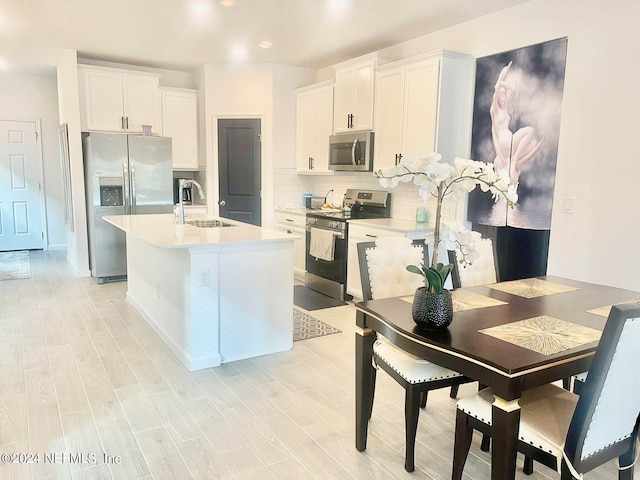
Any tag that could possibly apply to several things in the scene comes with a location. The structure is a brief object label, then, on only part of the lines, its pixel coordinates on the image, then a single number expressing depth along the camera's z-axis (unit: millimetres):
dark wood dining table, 1538
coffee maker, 6622
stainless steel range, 4953
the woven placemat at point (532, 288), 2432
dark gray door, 6363
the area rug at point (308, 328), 3934
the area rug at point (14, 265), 5884
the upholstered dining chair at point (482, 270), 2867
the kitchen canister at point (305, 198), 6301
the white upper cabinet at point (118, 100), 5812
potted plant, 1784
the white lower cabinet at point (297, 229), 5723
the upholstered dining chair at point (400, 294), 2109
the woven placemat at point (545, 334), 1674
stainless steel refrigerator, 5574
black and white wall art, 3627
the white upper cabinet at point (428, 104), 4207
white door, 7258
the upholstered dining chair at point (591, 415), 1387
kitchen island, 3188
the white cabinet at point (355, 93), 4909
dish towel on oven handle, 5019
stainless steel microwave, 4980
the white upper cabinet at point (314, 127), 5672
